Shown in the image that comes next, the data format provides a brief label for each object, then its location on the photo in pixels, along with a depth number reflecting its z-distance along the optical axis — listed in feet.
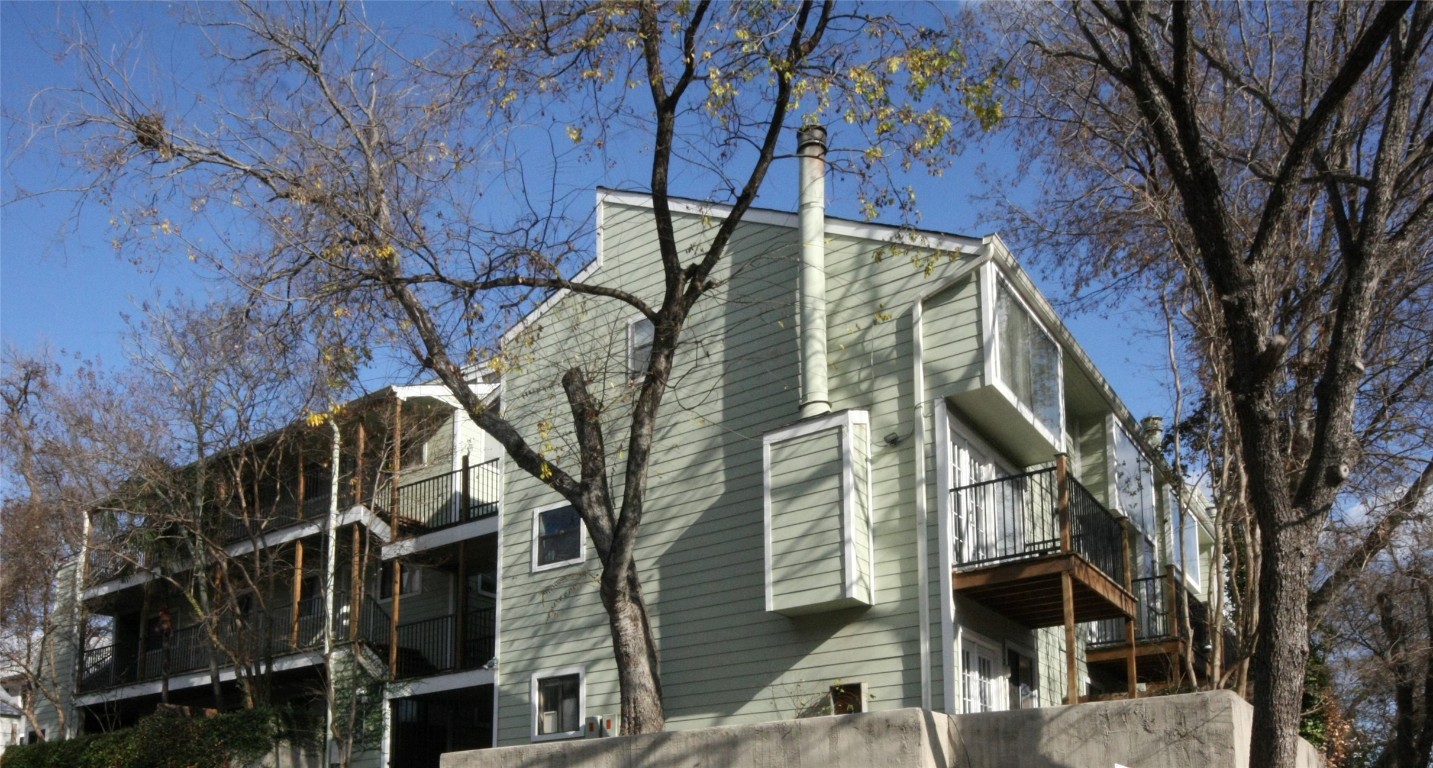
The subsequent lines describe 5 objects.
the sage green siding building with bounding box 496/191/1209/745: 51.90
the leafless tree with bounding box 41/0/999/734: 41.14
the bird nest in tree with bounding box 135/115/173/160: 43.16
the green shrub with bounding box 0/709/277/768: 73.00
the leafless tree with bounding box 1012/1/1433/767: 31.07
